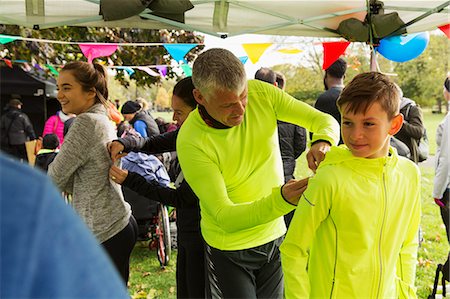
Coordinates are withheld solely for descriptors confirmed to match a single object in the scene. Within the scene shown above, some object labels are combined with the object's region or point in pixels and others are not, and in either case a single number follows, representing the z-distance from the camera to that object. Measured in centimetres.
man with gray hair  181
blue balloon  382
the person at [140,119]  643
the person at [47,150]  496
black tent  1218
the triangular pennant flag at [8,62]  815
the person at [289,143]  383
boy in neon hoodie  162
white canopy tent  338
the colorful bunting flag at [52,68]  911
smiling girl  231
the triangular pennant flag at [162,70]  888
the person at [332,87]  382
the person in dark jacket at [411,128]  405
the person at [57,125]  738
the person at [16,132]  952
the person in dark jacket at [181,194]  235
